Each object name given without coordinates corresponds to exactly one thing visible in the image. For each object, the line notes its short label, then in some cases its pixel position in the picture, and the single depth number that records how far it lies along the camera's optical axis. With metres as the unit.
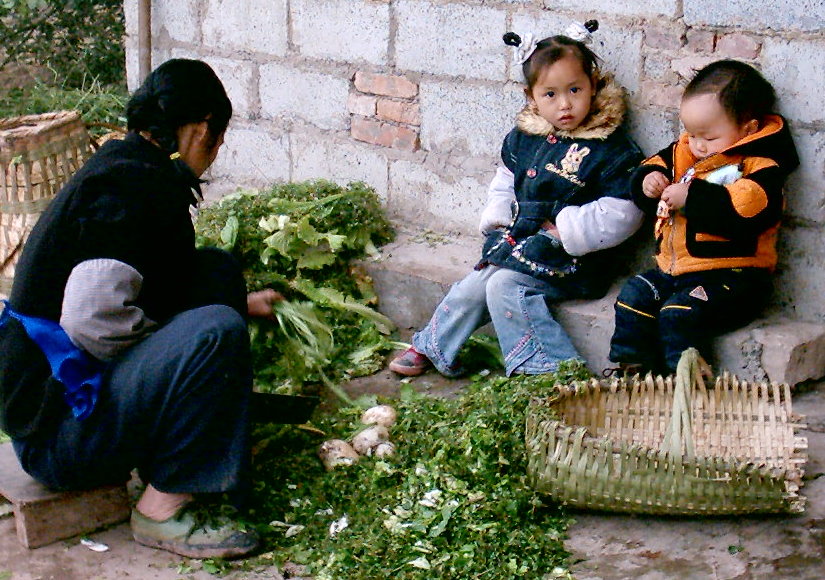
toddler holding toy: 3.81
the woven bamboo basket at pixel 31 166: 5.08
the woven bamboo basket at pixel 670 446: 3.19
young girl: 4.27
